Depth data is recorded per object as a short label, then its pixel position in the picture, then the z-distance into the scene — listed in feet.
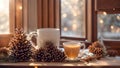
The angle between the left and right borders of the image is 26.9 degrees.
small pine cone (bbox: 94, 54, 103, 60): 4.03
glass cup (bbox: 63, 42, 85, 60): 3.88
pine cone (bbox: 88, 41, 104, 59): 4.15
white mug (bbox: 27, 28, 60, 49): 4.04
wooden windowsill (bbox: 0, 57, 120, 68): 3.60
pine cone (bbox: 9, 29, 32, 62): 3.88
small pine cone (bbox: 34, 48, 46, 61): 3.86
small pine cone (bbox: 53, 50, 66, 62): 3.84
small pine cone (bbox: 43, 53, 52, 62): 3.83
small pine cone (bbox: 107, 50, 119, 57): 4.32
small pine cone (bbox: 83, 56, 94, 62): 3.87
